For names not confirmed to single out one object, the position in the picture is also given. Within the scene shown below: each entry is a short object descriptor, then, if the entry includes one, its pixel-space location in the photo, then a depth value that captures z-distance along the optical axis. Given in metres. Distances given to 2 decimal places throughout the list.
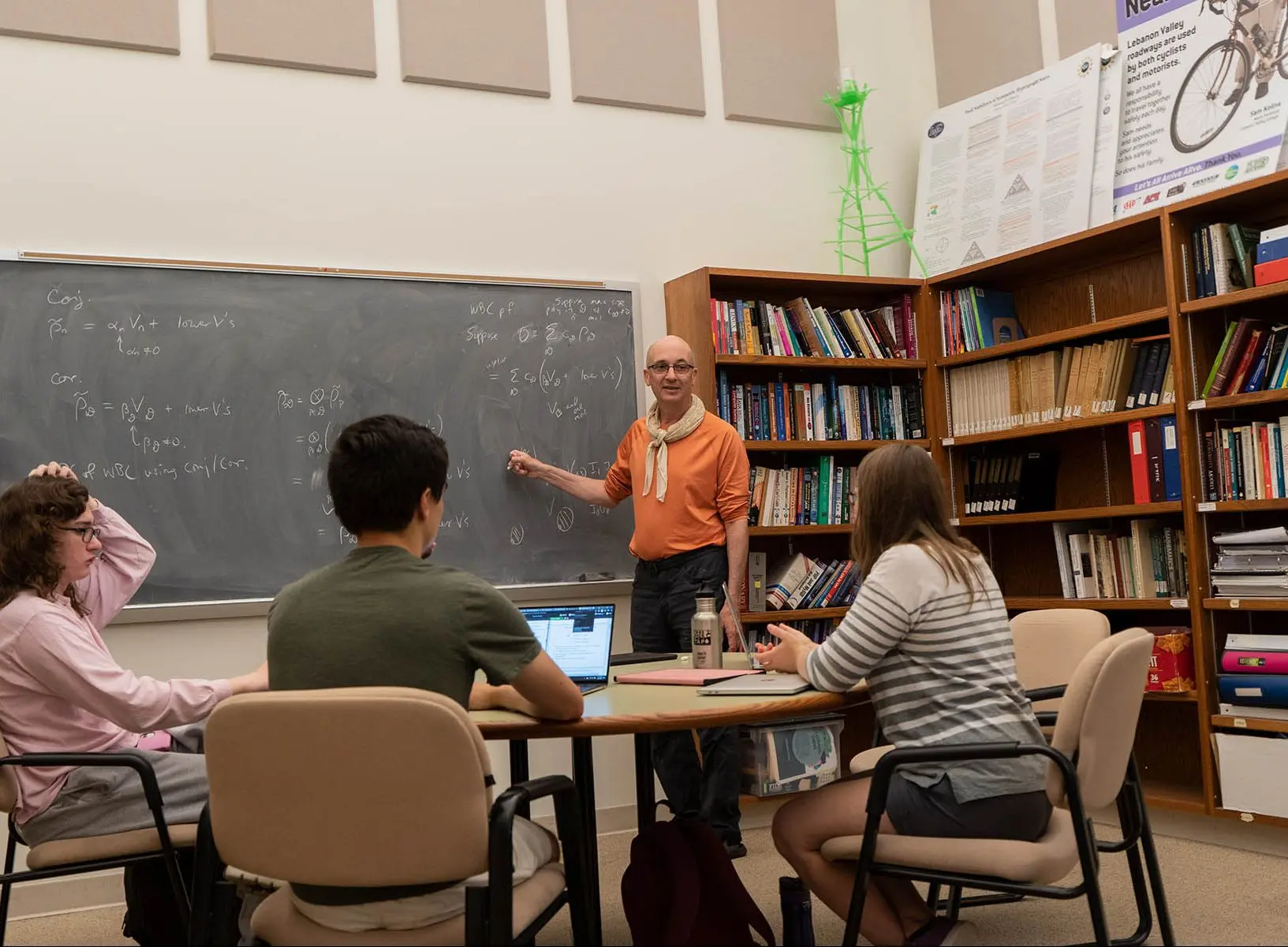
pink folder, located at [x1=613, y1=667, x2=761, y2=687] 2.78
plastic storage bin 4.47
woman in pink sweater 2.62
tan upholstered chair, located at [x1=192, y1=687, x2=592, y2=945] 1.77
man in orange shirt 4.38
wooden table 2.22
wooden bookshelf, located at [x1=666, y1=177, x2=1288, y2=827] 4.11
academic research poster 4.89
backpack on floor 2.64
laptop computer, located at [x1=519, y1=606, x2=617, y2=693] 2.86
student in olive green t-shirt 1.90
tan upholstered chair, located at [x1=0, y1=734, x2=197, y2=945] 2.51
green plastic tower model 5.41
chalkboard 4.03
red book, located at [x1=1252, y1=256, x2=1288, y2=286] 3.90
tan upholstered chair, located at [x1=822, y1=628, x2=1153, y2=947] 2.24
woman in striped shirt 2.38
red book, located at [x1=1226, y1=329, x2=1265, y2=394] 4.05
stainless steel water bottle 3.00
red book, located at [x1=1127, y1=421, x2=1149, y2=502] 4.33
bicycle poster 4.27
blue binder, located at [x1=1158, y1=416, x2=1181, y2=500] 4.21
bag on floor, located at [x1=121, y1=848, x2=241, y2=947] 2.91
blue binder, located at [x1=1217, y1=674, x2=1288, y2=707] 3.80
